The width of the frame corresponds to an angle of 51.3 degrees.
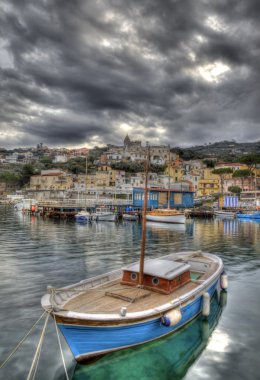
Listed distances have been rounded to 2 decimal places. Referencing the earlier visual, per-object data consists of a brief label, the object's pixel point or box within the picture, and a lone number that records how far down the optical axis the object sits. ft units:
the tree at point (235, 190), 303.68
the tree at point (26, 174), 419.95
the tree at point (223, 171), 351.91
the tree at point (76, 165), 406.29
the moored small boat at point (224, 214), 207.21
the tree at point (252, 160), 352.49
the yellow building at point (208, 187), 333.95
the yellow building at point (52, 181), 334.24
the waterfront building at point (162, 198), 211.61
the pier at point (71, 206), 199.27
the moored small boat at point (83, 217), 169.99
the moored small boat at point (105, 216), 174.81
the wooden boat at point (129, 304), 23.80
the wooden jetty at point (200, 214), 215.51
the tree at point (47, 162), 483.68
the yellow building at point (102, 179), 331.57
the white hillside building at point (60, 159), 522.72
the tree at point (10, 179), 436.35
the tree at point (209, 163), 446.60
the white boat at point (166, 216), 156.04
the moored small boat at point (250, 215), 200.34
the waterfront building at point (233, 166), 368.27
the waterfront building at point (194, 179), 338.36
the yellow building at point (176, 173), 344.18
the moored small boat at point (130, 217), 181.78
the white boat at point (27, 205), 219.94
